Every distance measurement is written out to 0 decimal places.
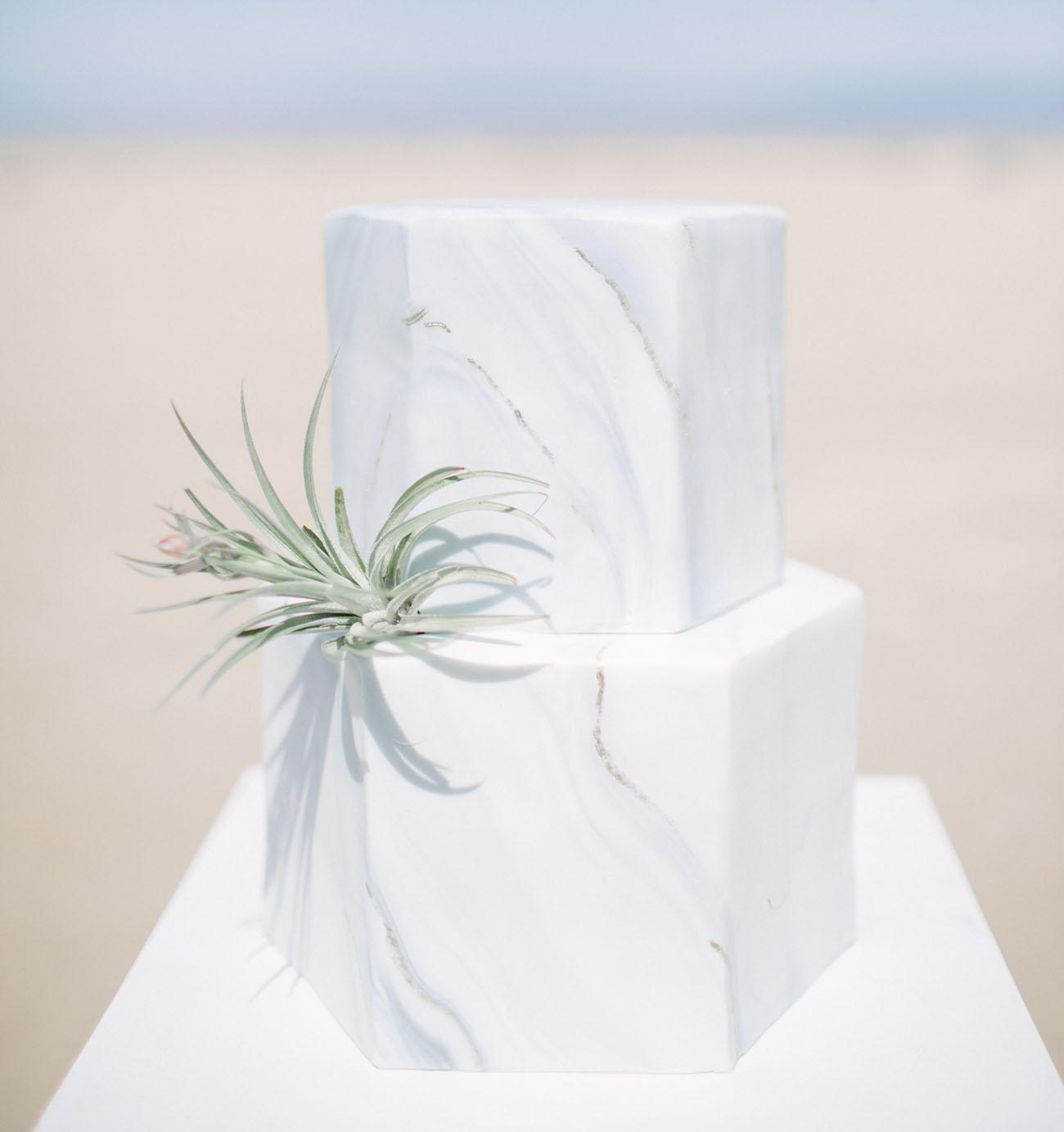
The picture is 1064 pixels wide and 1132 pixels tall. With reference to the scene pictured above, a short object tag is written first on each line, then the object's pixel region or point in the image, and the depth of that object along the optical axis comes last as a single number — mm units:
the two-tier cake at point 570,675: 1144
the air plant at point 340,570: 1144
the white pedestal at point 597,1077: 1158
